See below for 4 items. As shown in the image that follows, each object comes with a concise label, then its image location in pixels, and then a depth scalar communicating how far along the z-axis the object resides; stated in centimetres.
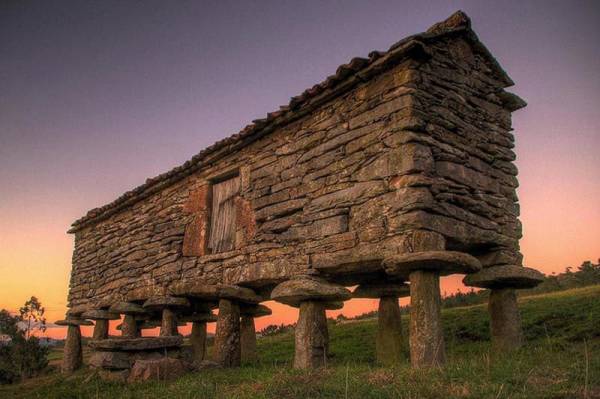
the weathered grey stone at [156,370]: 677
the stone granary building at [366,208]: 575
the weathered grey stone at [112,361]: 718
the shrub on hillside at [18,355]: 1417
